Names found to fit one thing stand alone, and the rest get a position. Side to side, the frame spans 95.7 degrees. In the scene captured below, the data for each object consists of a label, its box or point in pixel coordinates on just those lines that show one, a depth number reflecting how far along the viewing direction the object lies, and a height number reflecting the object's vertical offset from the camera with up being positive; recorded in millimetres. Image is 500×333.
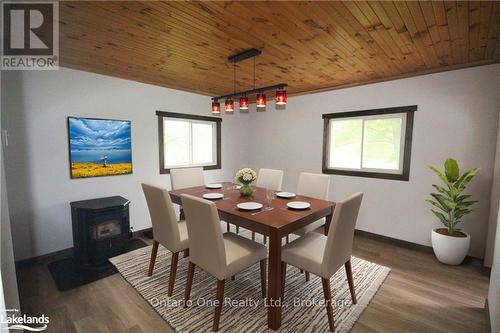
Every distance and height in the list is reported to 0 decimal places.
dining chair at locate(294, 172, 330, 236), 2807 -520
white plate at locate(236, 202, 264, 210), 2081 -566
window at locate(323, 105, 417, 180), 3131 +69
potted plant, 2520 -749
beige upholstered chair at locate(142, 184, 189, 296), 2023 -738
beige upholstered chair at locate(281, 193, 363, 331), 1662 -880
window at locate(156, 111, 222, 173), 3756 +85
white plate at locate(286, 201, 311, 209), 2128 -569
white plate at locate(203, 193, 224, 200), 2499 -564
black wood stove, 2549 -1007
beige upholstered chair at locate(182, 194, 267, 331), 1647 -857
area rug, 1810 -1412
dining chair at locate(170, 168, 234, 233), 3209 -482
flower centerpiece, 2580 -382
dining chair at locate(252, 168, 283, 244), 3311 -499
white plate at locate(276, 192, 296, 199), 2592 -566
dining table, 1720 -602
